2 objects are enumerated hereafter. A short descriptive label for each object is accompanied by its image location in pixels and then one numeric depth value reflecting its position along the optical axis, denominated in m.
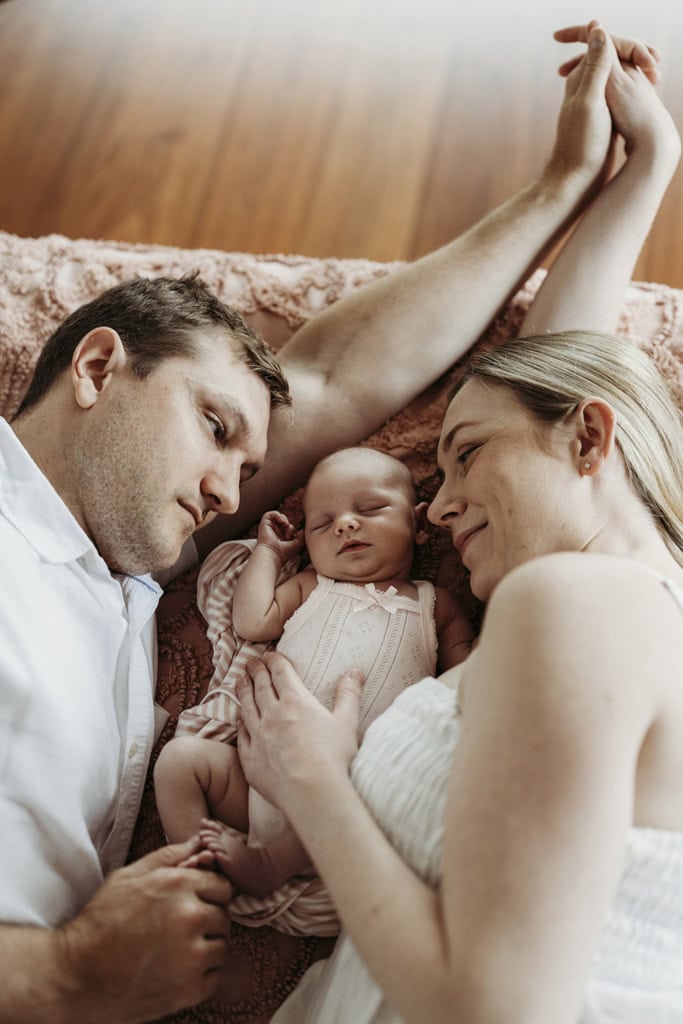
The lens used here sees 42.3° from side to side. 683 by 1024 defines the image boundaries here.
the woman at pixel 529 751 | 0.78
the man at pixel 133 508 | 1.04
